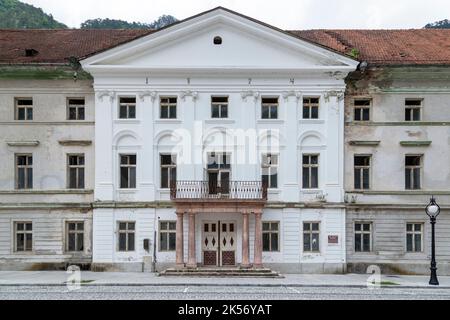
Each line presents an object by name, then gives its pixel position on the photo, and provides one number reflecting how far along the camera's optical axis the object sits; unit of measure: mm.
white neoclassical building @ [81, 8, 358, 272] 28125
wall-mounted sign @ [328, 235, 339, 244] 28188
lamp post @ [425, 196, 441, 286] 23781
